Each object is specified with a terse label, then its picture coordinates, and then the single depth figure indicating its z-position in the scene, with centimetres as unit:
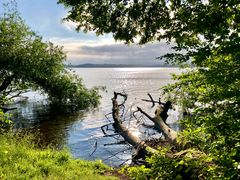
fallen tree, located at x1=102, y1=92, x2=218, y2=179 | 685
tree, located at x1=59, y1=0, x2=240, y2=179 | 548
